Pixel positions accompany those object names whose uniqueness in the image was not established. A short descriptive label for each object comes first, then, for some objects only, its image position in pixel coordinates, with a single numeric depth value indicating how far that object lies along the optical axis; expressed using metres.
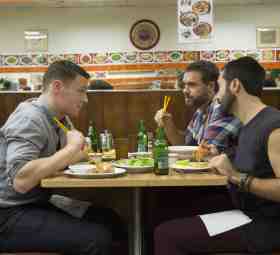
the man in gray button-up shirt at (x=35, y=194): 1.86
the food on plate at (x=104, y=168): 1.93
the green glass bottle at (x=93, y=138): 3.85
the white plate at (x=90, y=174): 1.85
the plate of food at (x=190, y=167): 1.96
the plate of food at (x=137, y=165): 2.01
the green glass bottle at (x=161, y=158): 1.92
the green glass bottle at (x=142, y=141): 3.29
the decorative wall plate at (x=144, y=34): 8.13
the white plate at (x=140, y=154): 2.65
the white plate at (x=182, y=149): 2.44
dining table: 1.77
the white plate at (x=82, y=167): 2.01
